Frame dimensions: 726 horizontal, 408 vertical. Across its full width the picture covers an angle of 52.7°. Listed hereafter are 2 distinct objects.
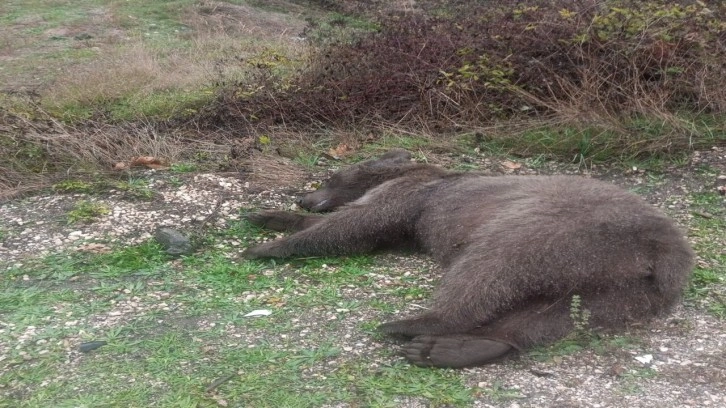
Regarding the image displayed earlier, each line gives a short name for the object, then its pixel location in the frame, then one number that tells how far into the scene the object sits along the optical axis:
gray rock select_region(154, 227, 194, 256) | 4.59
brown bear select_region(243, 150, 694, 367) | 3.38
